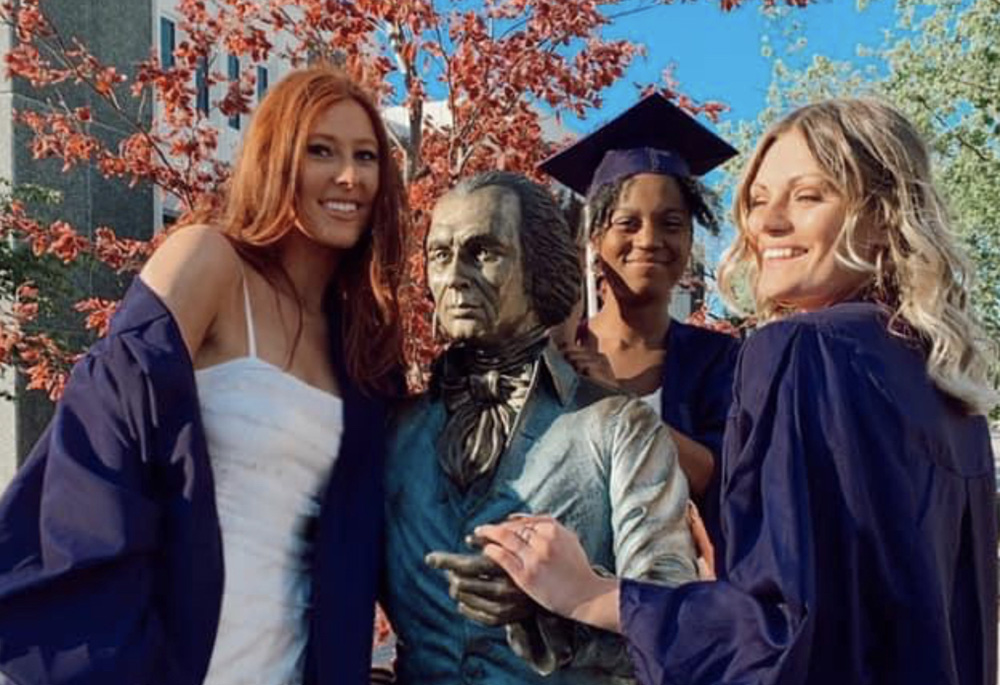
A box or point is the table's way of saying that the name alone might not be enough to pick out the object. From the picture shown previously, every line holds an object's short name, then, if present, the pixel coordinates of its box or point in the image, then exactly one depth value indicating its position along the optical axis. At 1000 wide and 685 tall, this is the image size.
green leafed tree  10.01
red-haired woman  1.70
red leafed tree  4.32
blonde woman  1.57
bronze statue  1.75
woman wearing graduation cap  2.39
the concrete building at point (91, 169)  9.98
